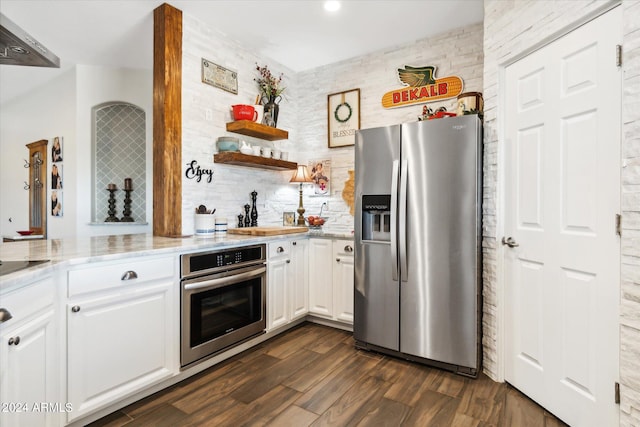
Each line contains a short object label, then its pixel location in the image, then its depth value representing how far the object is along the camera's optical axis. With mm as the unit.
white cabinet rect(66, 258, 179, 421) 1670
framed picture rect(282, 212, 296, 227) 3875
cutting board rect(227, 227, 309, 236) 2893
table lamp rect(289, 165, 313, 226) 3711
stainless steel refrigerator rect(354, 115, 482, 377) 2283
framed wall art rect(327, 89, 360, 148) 3695
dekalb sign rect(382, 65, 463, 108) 3150
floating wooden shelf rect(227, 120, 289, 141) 3154
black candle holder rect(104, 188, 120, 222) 4465
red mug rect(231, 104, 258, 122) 3213
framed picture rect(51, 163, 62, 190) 4594
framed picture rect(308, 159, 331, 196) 3844
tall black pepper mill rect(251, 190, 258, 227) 3549
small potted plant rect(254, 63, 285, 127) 3561
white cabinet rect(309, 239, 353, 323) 3064
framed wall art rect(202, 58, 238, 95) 3029
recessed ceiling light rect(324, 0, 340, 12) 2703
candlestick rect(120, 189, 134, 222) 4535
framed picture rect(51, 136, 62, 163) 4594
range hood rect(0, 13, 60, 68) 1373
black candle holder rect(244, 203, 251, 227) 3475
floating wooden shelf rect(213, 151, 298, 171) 3049
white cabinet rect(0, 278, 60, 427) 1262
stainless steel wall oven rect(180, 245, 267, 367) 2184
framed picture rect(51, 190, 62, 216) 4590
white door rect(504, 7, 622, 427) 1618
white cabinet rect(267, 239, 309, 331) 2863
